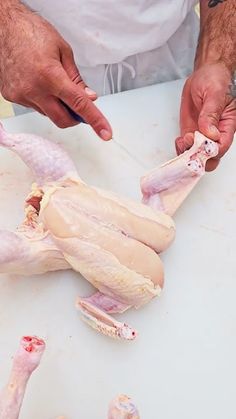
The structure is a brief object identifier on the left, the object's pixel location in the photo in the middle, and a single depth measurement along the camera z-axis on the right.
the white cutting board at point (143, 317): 1.02
